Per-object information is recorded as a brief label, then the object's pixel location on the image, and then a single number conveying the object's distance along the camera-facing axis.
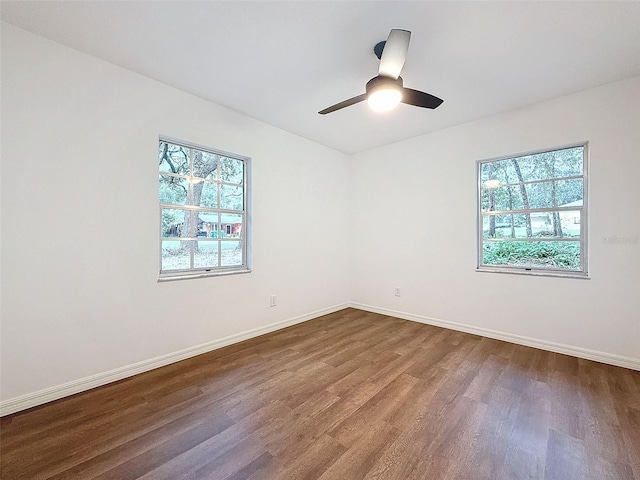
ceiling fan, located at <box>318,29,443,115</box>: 1.68
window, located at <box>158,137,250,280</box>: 2.66
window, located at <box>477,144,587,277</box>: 2.79
